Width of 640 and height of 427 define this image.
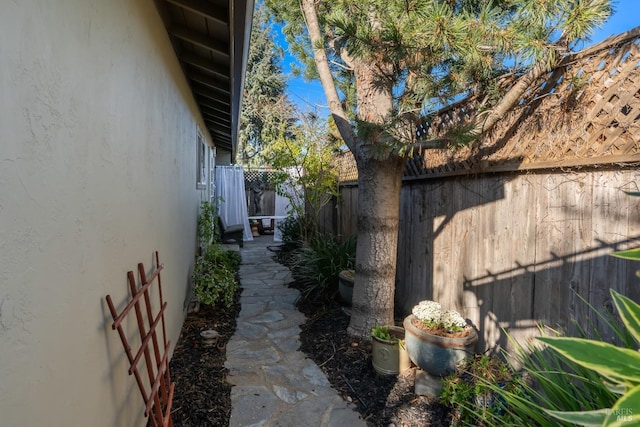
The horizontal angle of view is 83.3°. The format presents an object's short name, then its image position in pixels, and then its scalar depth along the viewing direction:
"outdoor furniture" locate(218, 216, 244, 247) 9.41
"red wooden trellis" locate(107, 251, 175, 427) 1.71
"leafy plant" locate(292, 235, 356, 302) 4.88
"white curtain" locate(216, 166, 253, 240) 11.24
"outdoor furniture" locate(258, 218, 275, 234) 12.88
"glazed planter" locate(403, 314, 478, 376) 2.55
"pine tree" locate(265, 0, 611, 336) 2.20
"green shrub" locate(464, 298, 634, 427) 1.38
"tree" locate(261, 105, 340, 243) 6.86
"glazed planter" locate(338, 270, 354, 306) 4.40
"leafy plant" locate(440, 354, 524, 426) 2.05
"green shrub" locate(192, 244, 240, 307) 4.50
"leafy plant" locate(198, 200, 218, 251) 6.18
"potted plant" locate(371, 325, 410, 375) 2.96
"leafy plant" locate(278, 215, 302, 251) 8.76
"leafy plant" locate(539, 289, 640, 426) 0.73
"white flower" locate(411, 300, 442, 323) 2.79
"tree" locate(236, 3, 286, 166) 17.08
